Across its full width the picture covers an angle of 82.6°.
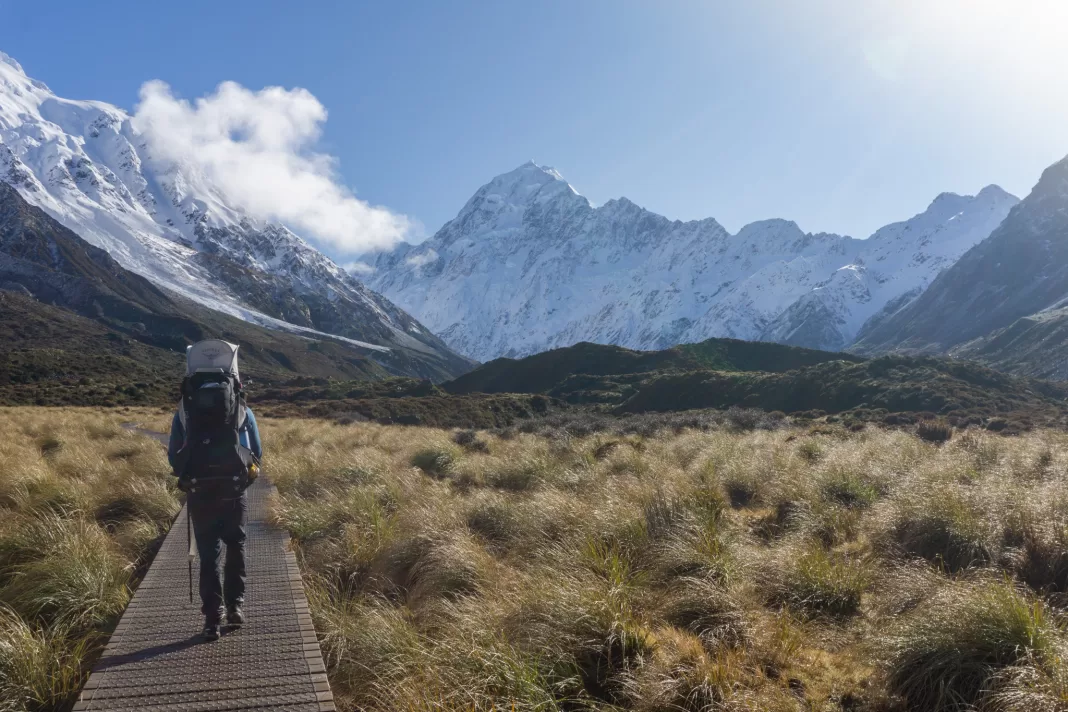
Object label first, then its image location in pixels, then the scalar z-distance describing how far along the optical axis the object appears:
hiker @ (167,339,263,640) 4.16
